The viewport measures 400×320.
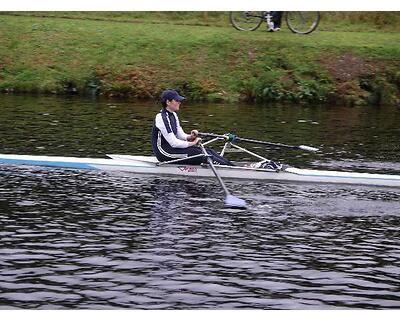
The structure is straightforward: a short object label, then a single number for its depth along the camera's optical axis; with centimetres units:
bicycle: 3653
